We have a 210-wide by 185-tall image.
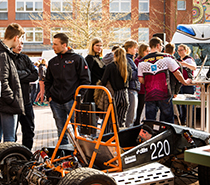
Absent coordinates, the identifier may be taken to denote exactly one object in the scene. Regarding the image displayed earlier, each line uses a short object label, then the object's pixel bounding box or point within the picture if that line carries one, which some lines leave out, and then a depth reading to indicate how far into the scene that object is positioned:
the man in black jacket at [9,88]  4.68
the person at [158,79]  5.79
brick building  37.50
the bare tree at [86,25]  25.88
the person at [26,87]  5.32
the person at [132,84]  7.05
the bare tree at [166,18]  35.14
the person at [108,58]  7.34
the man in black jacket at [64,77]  5.41
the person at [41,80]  15.70
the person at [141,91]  7.86
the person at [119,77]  6.55
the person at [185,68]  8.62
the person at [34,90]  15.42
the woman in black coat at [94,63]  6.64
